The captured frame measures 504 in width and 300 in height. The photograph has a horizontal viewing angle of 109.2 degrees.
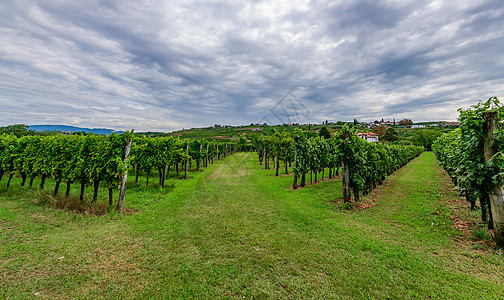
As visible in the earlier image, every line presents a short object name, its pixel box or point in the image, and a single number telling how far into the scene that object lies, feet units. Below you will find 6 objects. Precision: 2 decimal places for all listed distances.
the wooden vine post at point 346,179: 27.58
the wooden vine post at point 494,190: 15.08
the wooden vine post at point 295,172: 40.75
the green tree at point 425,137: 214.07
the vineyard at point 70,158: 24.35
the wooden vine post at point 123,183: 24.44
